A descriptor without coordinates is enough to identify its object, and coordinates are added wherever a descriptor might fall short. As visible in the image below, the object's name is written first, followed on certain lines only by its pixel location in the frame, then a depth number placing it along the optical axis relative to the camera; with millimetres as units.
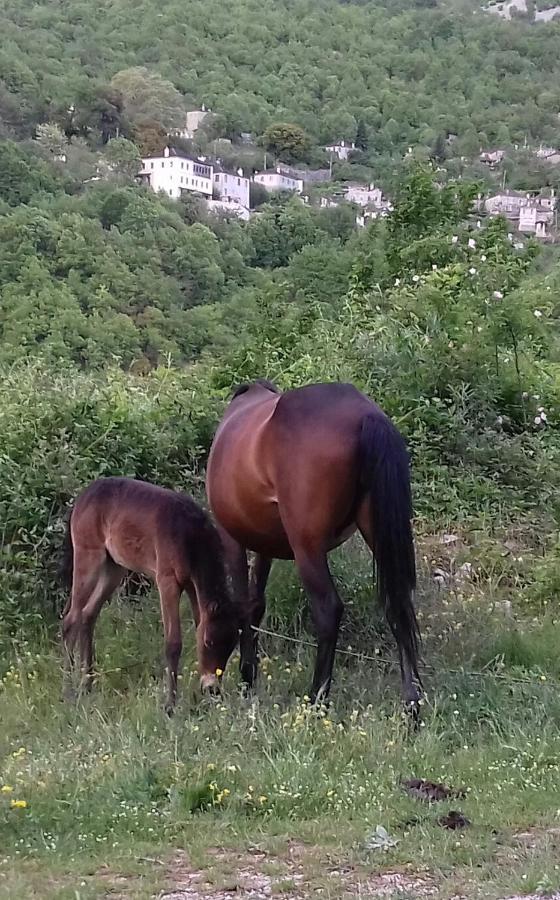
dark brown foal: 6074
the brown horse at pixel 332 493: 5531
